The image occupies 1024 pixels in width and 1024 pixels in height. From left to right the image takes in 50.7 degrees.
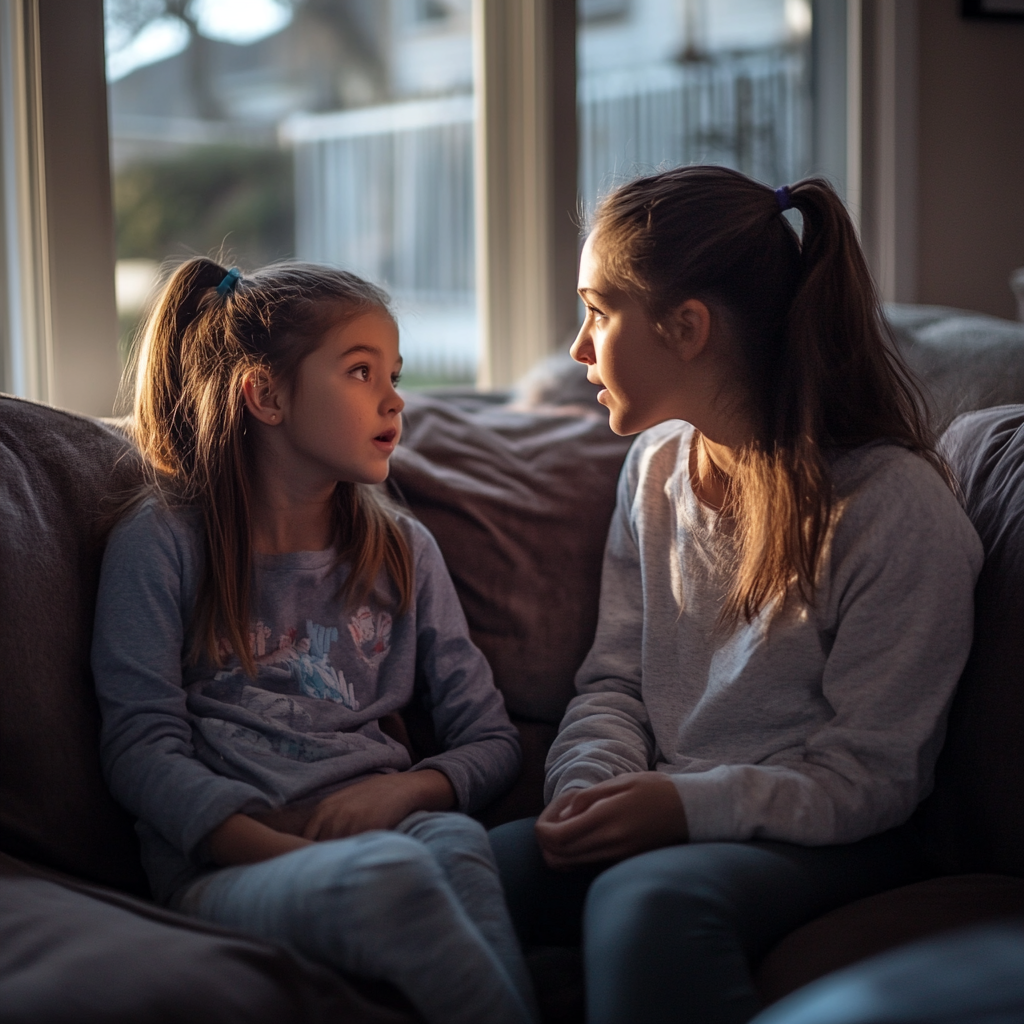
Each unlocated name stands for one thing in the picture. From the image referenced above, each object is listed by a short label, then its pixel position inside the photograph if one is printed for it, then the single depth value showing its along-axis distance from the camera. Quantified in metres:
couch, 0.86
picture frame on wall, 2.45
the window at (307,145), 1.90
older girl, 1.05
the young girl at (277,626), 1.08
